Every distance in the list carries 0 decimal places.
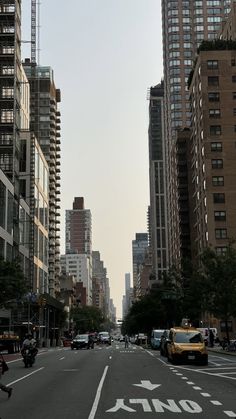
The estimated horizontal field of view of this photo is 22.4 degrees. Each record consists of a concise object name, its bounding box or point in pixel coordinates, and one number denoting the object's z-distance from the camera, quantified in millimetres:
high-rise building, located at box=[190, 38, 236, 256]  94250
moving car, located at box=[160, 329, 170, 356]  34756
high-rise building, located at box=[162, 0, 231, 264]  158250
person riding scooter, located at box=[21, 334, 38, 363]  28016
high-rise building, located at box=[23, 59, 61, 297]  150125
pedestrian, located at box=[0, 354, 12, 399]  14643
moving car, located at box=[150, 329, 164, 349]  51938
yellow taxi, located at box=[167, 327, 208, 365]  27938
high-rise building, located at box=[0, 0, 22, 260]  87062
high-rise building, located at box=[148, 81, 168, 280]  193750
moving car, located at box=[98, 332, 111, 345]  85438
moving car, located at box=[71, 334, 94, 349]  58125
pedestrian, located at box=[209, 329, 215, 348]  55453
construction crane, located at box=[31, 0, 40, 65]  161375
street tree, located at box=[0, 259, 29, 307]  38928
